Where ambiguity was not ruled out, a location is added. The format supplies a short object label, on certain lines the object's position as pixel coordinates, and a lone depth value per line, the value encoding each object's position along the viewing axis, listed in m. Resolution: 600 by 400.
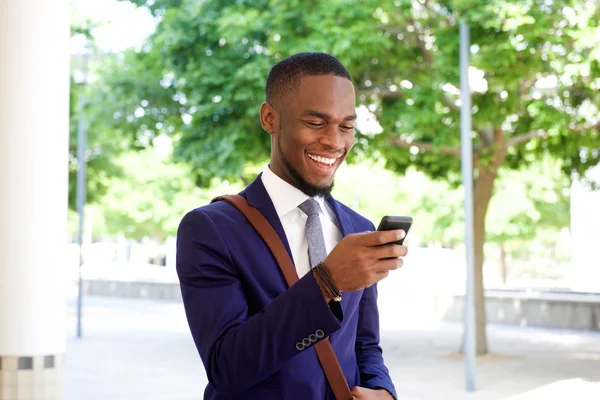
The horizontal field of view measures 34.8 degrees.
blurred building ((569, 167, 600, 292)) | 27.19
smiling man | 1.90
